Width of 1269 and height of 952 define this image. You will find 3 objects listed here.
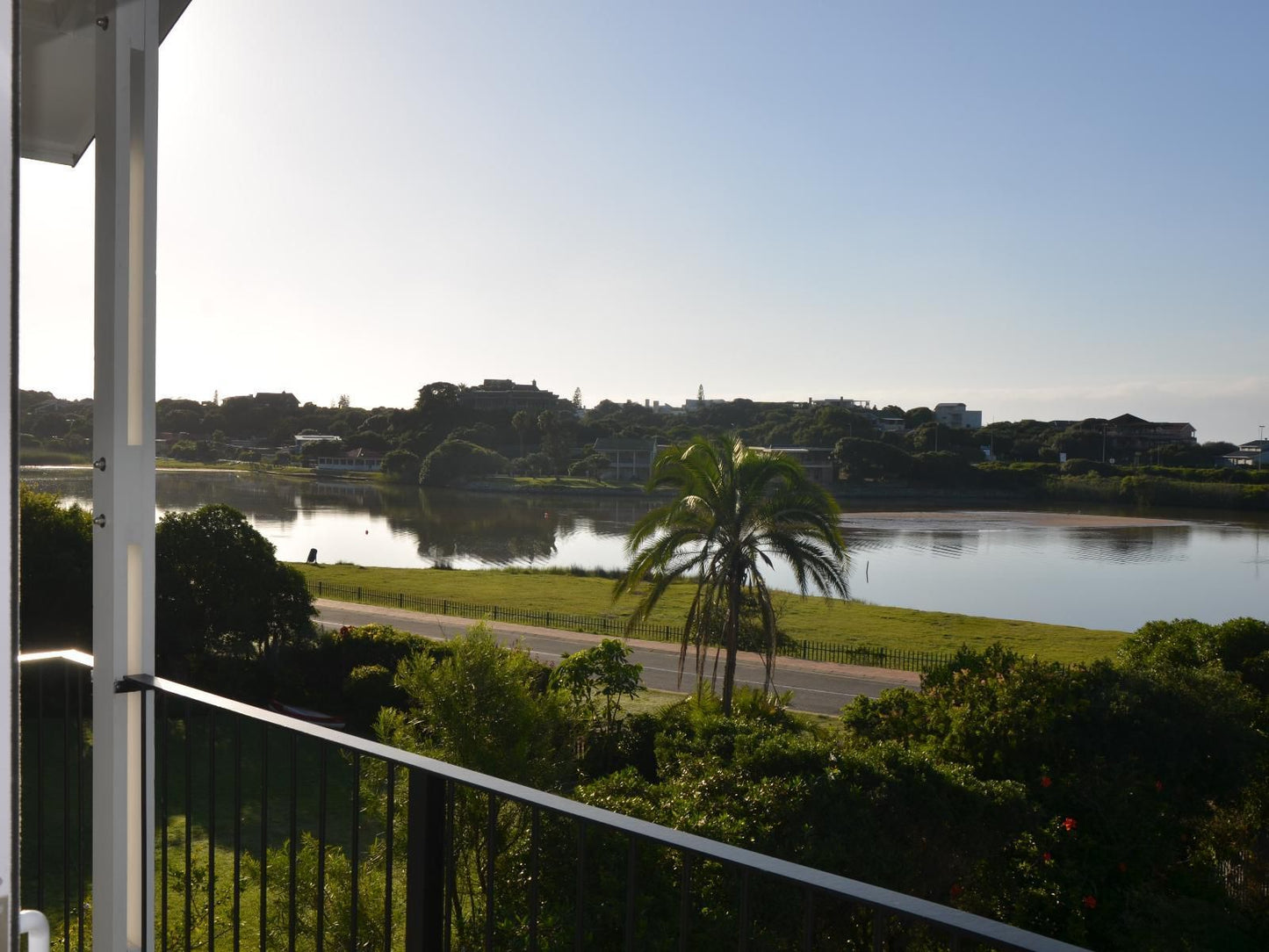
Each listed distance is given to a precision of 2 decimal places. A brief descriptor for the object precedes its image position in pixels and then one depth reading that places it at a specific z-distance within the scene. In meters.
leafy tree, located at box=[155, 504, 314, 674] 15.43
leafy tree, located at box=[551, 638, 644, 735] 11.11
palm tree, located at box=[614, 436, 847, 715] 13.15
